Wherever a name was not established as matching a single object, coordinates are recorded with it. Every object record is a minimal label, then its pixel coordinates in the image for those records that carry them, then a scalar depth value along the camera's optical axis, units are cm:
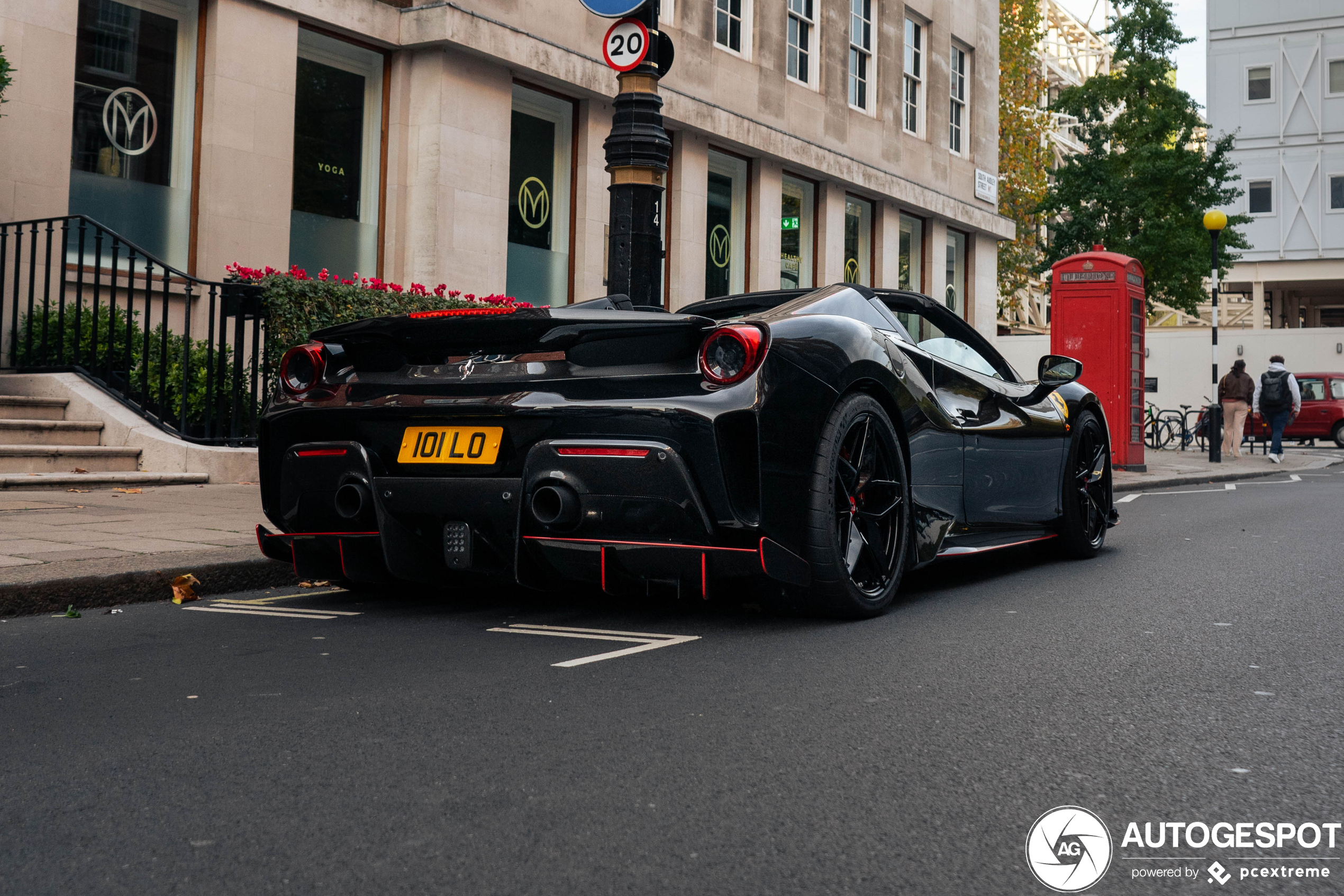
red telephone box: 1725
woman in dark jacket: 2127
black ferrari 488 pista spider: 418
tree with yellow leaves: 3875
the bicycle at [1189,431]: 2319
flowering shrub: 936
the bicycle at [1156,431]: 2447
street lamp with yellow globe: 1972
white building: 4172
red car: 2892
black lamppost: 654
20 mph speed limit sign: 669
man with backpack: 2119
